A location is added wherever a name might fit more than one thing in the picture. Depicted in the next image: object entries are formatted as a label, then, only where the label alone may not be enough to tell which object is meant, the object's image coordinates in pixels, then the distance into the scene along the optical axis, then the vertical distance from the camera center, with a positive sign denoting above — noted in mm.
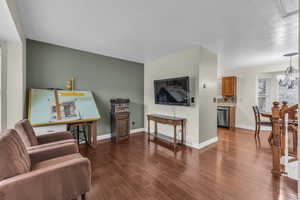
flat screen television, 3181 +205
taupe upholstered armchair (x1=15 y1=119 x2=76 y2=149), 1682 -608
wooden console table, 3197 -593
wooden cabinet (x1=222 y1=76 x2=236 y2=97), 5312 +526
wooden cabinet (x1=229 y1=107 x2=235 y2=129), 5105 -764
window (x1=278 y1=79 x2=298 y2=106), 4422 +122
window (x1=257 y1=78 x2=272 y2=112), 4931 +173
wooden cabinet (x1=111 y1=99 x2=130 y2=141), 3634 -601
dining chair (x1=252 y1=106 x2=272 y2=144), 3826 -711
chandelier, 3707 +618
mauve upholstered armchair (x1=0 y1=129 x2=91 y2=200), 1059 -718
